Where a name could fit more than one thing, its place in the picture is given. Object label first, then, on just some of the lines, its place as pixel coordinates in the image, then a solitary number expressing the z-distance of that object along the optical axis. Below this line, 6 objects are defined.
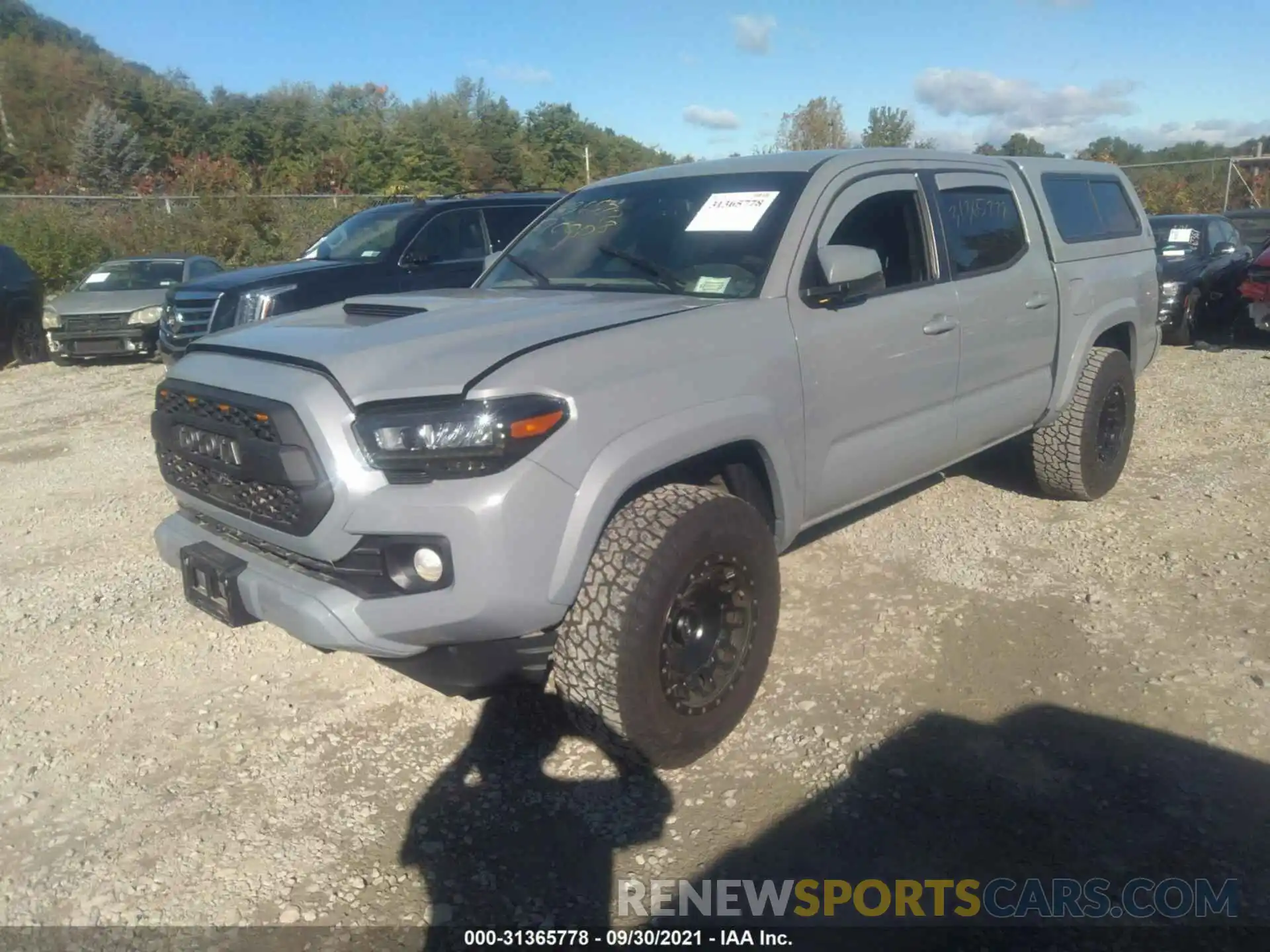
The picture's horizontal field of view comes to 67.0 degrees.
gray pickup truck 2.64
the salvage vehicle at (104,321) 12.13
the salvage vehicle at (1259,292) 10.39
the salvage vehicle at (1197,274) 11.20
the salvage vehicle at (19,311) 12.52
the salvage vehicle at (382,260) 7.81
